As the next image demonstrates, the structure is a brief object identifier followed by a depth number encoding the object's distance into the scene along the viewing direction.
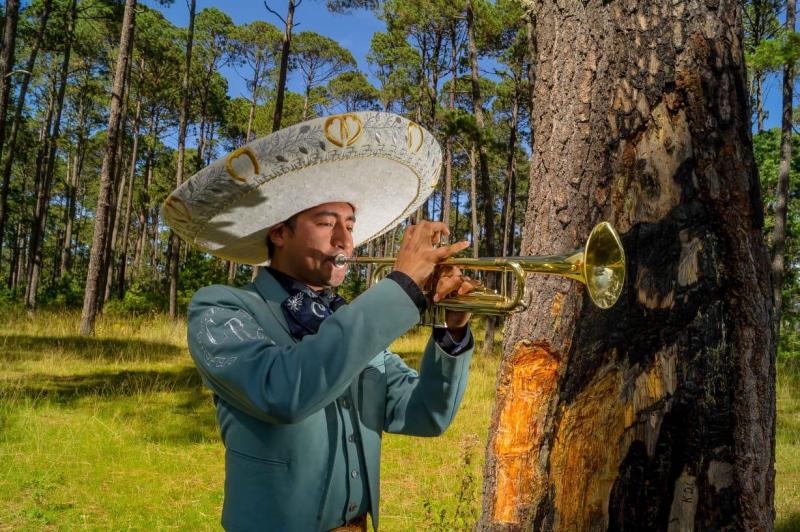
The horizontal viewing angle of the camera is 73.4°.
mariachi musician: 1.45
